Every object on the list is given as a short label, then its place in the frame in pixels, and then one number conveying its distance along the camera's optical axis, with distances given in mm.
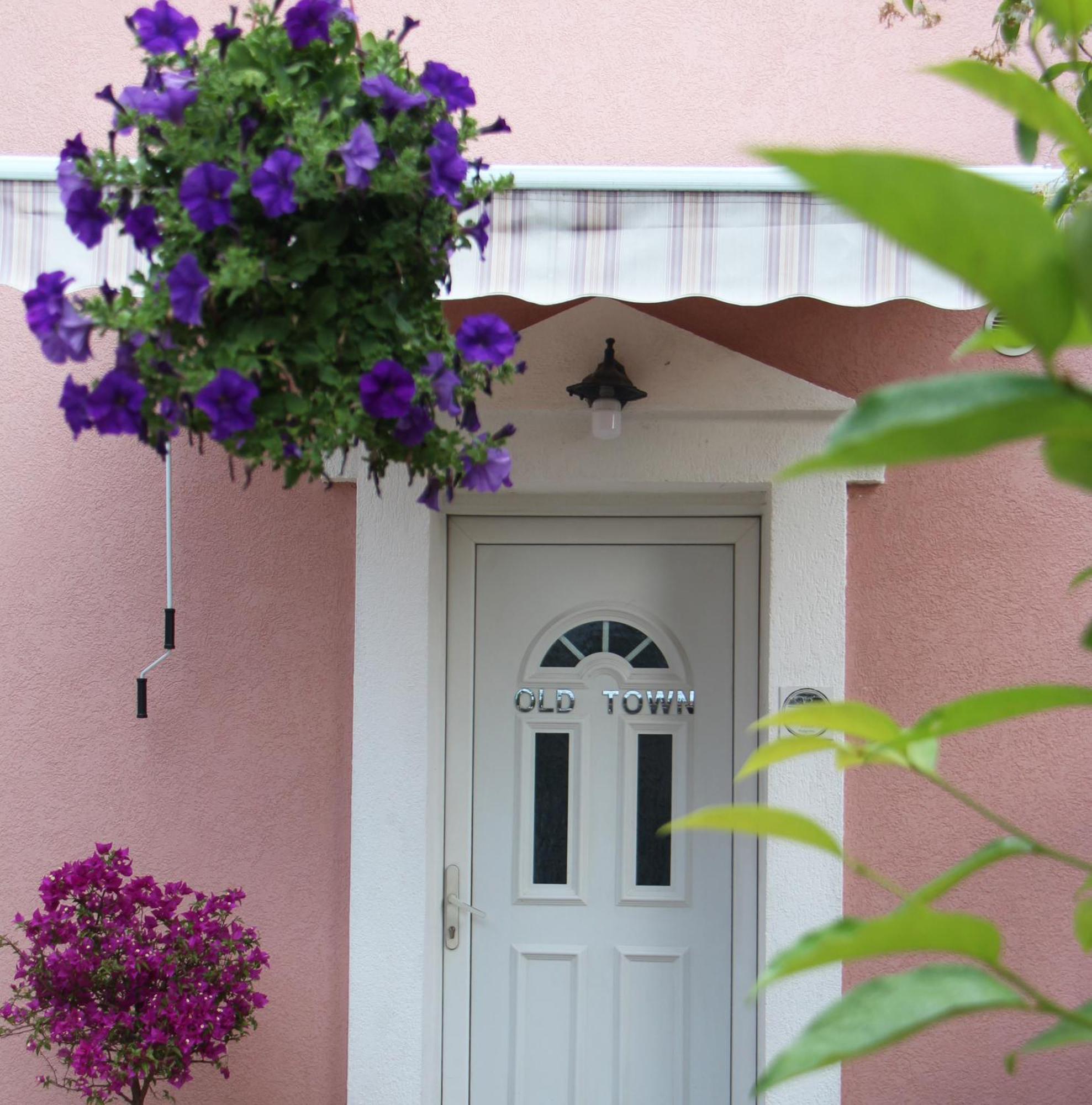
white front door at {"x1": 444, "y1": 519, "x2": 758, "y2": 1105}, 3641
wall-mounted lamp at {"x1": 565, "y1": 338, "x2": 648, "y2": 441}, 3154
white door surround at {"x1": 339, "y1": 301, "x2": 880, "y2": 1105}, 3258
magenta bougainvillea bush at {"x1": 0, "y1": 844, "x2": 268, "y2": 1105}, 2818
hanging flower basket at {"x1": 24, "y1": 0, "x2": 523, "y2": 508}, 1688
